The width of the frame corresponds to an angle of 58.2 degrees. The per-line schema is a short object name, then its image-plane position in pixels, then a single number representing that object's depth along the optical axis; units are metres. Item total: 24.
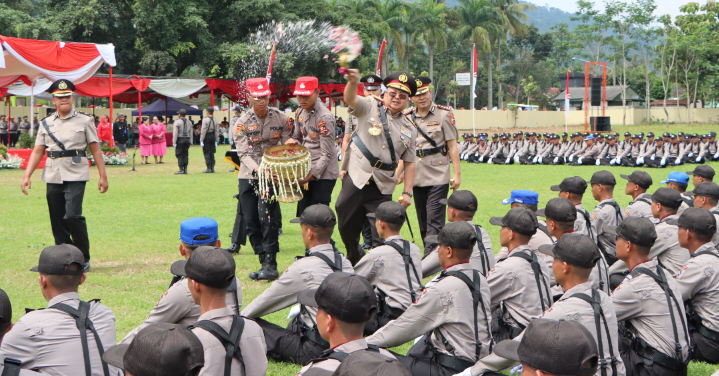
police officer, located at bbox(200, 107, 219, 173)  18.50
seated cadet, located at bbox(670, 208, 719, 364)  4.63
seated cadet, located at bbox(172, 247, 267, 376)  2.99
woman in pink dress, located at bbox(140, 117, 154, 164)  21.46
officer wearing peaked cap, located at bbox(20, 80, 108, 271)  7.02
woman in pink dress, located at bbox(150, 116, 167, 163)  21.61
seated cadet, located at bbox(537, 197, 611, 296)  5.27
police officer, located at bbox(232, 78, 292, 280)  6.72
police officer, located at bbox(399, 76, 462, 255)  7.33
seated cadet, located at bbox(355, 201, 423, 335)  4.62
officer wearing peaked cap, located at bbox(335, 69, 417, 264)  6.36
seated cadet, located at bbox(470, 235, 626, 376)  3.49
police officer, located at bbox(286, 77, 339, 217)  6.87
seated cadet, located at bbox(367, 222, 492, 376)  3.74
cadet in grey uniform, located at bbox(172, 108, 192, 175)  18.38
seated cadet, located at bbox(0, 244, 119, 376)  3.07
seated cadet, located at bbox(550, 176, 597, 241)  6.24
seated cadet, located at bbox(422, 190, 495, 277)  5.19
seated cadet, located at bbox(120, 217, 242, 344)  3.57
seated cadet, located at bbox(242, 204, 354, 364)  4.25
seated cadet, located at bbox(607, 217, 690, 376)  4.03
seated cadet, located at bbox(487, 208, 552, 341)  4.27
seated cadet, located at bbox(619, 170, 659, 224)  7.23
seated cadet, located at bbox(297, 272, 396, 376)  2.69
